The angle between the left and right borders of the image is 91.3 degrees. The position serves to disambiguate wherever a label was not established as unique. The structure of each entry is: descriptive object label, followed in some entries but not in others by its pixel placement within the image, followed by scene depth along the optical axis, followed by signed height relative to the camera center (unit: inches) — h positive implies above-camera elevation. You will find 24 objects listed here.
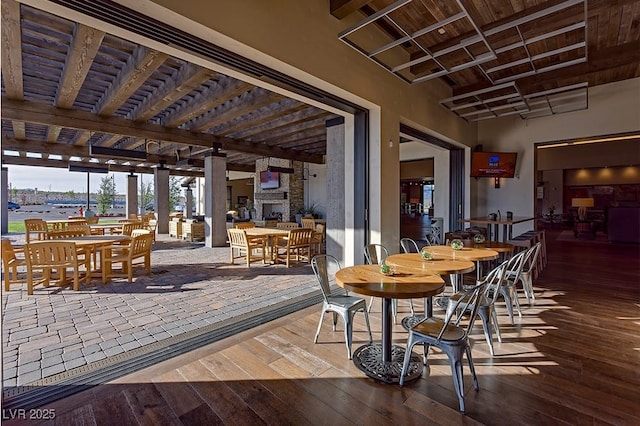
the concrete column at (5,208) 476.7 +2.5
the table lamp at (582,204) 459.6 +6.6
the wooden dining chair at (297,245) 247.6 -30.1
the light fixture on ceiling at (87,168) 397.7 +54.0
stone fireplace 486.6 +23.2
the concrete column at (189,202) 606.5 +14.1
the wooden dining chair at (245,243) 241.4 -27.4
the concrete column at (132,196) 541.8 +23.5
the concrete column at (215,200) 346.0 +10.2
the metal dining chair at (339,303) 104.9 -33.3
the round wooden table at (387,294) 87.7 -23.4
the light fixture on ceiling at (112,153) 240.4 +44.6
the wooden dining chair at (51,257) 169.6 -26.5
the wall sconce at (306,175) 506.6 +55.5
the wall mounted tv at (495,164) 296.5 +42.7
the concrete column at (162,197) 459.2 +18.2
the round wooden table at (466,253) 130.8 -19.7
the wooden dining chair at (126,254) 196.7 -29.9
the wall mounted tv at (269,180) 498.3 +47.1
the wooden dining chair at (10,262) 175.8 -29.8
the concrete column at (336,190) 200.1 +12.1
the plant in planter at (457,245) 148.3 -17.4
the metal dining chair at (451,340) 82.0 -36.1
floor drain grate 82.5 -48.8
